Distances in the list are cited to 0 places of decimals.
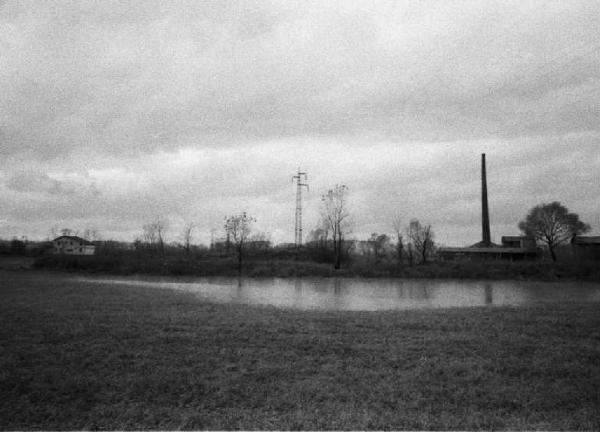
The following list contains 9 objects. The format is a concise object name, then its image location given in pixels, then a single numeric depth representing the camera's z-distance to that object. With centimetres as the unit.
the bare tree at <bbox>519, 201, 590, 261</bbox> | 7375
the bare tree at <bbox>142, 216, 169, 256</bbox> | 8362
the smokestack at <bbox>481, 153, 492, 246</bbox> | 7306
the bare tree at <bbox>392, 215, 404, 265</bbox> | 6286
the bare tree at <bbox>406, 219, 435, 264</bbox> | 6352
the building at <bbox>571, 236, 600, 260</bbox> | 6056
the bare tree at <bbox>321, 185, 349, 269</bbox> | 5588
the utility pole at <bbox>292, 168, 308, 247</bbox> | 5938
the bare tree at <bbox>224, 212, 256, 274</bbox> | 6184
